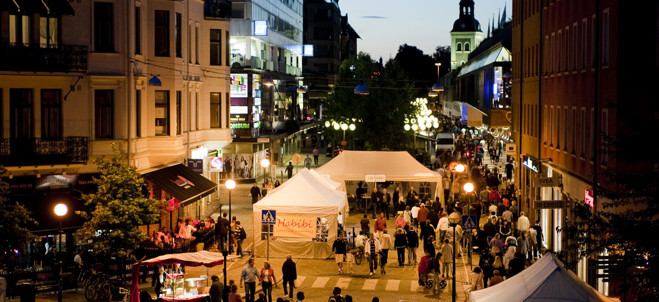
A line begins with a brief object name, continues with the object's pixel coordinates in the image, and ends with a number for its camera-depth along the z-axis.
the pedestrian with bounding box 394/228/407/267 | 31.91
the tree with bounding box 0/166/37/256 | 23.47
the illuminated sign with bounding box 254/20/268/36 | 69.25
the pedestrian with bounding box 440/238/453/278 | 29.08
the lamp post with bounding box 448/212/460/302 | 26.50
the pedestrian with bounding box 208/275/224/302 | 23.14
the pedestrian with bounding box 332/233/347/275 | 30.44
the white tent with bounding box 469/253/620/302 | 16.08
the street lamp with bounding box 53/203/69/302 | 22.50
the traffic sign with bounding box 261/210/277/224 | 29.17
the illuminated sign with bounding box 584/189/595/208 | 25.76
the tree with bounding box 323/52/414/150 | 71.88
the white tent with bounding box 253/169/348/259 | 32.94
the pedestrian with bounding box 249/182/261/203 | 46.75
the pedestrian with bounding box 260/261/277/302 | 25.39
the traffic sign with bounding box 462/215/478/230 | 27.39
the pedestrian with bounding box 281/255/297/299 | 26.69
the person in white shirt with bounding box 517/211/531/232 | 34.00
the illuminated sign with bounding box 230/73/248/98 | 56.91
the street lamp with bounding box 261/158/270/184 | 52.22
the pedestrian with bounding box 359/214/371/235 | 34.91
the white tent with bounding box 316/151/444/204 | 42.62
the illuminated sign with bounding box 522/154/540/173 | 38.74
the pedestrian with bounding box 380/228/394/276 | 30.61
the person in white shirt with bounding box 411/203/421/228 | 39.25
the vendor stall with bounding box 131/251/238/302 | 22.31
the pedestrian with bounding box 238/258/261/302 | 25.06
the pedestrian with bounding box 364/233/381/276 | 30.19
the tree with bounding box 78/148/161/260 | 25.88
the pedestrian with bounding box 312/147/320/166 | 74.89
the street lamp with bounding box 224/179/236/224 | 32.01
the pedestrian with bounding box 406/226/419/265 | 31.94
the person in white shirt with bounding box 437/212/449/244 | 34.61
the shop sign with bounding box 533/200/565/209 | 28.25
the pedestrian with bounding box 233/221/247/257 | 33.34
